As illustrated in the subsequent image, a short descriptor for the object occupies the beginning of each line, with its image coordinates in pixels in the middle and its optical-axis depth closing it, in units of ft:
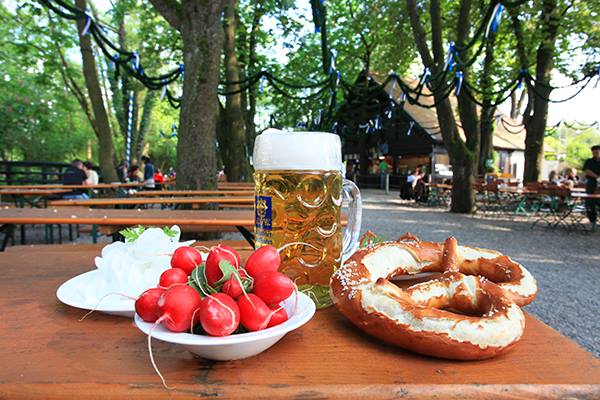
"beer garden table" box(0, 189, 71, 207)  18.79
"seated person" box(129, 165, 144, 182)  46.75
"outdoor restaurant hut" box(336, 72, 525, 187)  76.89
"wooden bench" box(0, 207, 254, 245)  7.00
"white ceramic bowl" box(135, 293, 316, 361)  1.73
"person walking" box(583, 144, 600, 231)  28.94
